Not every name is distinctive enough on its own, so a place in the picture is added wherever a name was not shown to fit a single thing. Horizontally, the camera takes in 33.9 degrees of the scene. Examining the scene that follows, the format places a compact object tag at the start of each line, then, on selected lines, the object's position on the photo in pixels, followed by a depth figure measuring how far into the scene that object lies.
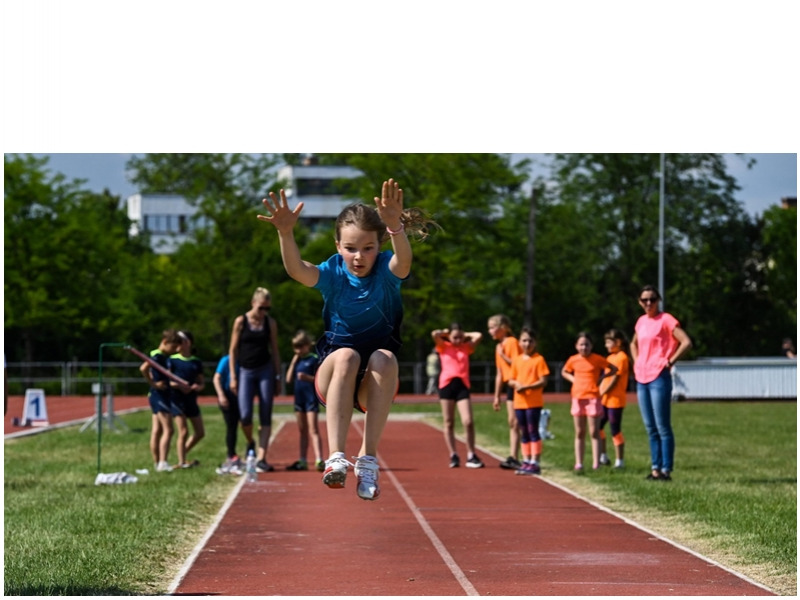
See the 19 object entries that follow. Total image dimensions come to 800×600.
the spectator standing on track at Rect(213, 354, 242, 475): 16.77
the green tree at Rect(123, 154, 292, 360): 49.66
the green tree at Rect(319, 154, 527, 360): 45.91
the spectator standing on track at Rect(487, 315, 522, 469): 16.61
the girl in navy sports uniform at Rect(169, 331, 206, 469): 16.88
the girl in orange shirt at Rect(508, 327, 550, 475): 16.39
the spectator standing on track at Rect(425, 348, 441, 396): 46.75
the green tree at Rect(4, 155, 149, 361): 48.69
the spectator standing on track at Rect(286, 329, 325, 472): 16.84
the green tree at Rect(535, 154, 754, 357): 55.56
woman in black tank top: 15.05
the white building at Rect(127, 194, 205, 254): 82.88
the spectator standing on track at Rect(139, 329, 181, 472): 16.84
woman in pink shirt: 14.69
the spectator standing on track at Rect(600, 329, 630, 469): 16.98
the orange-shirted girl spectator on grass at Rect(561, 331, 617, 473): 16.72
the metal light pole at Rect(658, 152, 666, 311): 48.00
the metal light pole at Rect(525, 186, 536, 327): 52.31
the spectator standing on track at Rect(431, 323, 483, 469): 16.78
